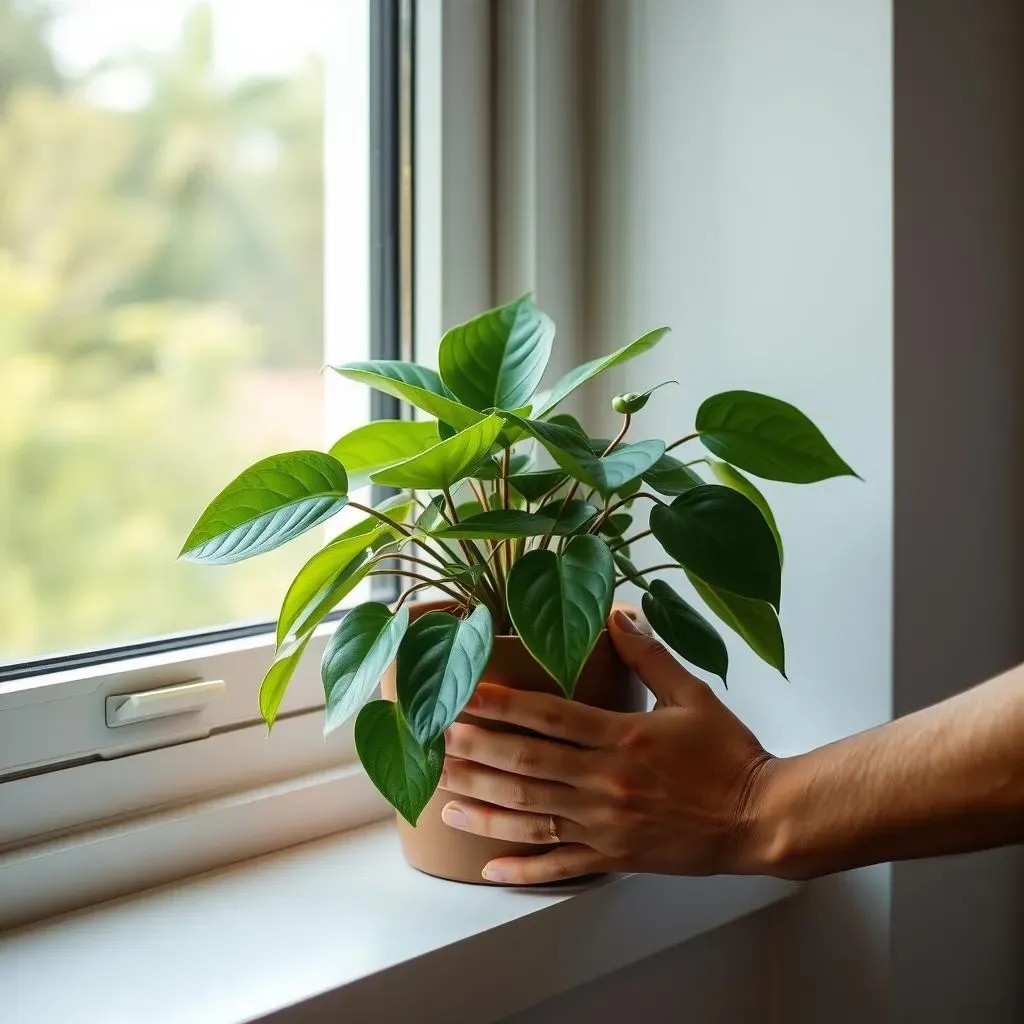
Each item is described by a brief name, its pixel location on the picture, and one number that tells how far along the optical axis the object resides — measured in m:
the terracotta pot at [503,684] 0.74
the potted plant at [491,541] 0.65
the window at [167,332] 0.84
